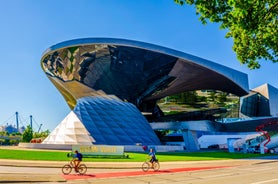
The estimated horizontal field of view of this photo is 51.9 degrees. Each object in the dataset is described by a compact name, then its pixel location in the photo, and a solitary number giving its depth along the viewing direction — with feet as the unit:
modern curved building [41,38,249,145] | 148.36
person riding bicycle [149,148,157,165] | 61.63
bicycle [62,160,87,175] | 52.37
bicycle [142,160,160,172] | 60.64
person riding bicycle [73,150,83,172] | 52.54
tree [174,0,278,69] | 33.30
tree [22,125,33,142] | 260.13
